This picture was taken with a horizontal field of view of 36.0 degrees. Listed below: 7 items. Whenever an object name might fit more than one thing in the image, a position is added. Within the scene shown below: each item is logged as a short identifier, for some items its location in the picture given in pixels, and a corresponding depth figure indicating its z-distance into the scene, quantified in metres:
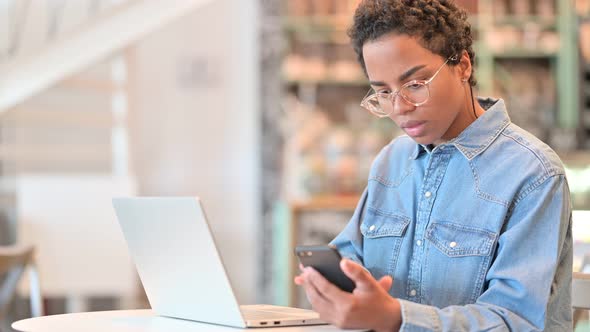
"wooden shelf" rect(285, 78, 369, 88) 5.98
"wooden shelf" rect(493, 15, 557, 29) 6.07
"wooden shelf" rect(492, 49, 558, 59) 6.05
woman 1.41
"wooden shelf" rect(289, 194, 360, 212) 5.01
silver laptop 1.40
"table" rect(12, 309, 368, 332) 1.45
